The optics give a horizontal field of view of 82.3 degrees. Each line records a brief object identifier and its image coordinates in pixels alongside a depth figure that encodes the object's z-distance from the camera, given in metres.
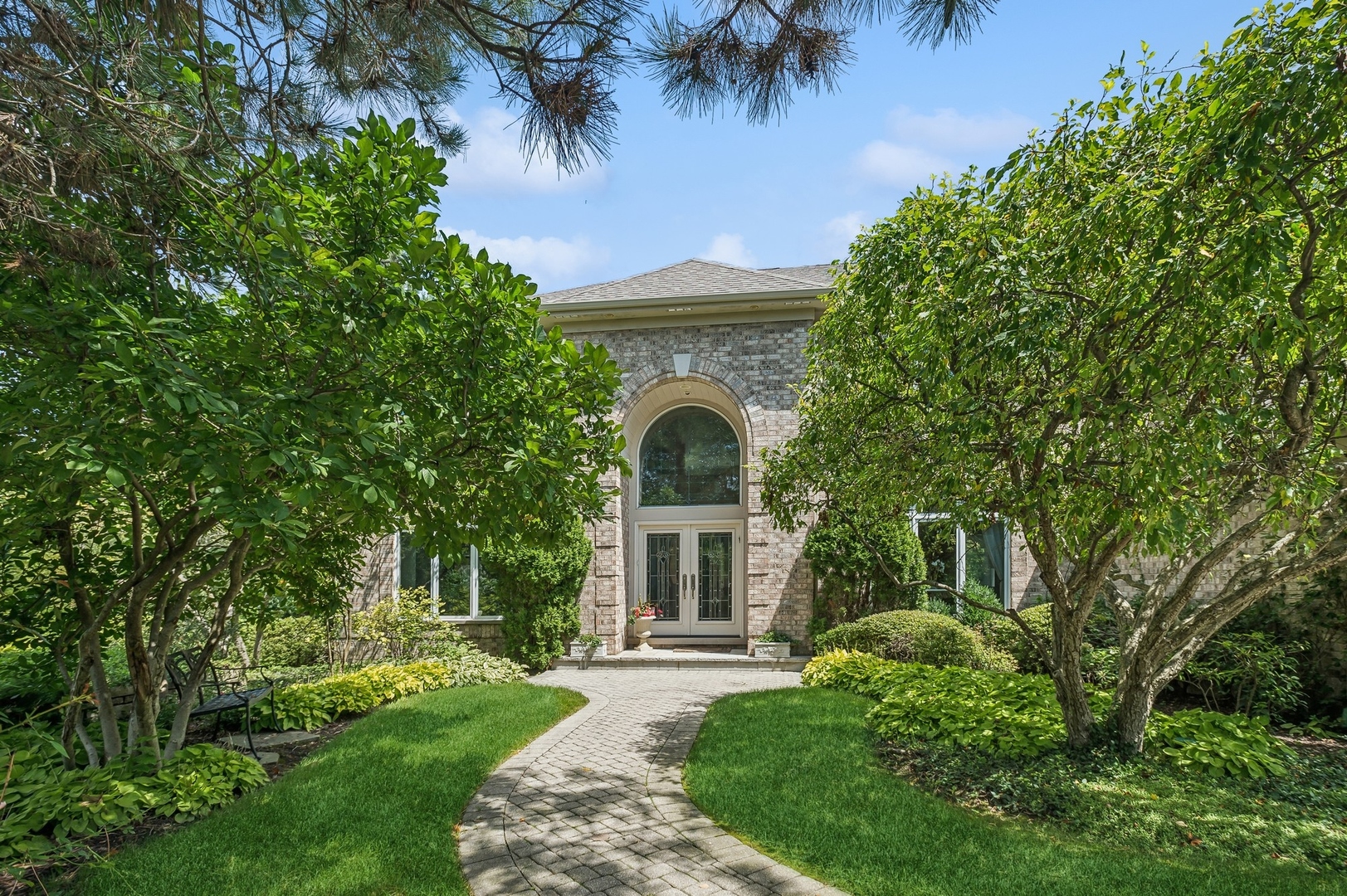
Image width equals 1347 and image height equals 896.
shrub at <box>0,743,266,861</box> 4.40
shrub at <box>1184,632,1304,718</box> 7.85
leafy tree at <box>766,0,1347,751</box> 3.50
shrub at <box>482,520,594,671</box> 12.48
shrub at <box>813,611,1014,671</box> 10.24
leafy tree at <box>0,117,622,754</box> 3.44
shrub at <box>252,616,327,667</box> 12.70
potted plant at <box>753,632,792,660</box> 12.38
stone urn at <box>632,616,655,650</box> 13.92
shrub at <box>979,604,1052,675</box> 10.16
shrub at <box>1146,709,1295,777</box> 5.82
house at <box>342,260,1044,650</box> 12.90
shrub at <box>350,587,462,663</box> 12.24
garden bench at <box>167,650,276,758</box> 6.64
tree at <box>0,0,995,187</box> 3.22
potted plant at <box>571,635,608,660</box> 12.81
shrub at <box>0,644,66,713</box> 6.88
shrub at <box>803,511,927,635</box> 11.83
